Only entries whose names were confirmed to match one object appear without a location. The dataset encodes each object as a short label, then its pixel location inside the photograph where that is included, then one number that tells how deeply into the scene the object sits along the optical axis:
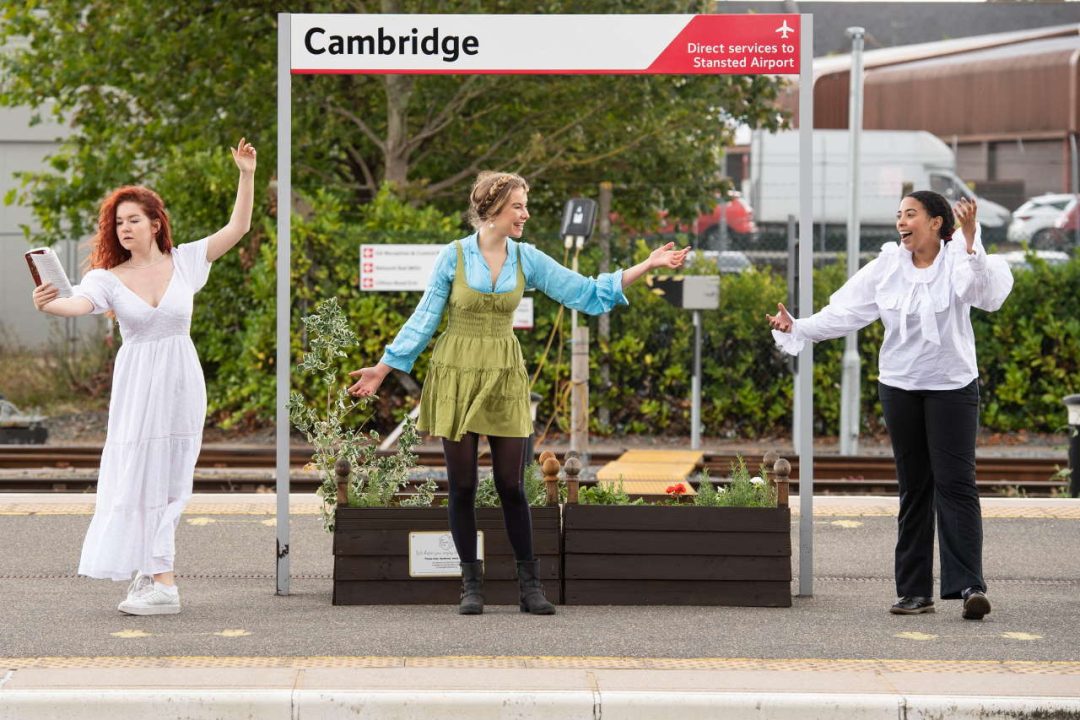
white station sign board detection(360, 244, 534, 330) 27.09
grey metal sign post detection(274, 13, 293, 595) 12.01
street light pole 25.86
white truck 47.39
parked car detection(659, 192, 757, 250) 47.01
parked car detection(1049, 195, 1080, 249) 47.80
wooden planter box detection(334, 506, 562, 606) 11.77
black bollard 18.96
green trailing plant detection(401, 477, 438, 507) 12.23
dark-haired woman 11.45
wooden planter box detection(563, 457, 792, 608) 11.83
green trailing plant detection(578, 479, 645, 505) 12.33
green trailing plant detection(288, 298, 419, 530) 12.07
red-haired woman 11.50
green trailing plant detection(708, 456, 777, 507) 12.00
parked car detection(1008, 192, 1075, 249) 49.66
